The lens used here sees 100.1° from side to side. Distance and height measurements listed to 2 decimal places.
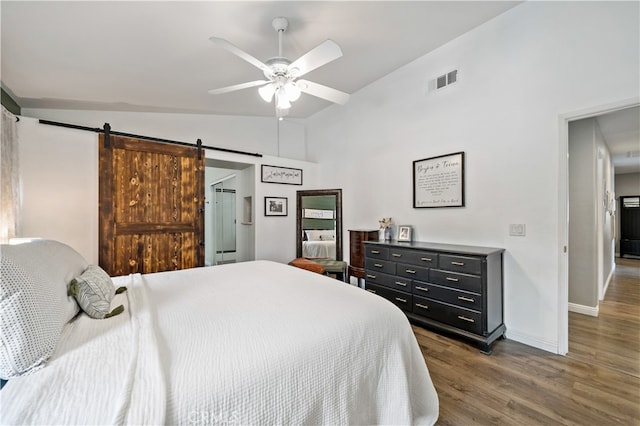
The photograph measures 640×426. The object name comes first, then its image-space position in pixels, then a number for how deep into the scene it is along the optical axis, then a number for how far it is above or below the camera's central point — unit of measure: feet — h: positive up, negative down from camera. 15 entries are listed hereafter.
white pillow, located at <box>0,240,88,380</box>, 2.64 -1.06
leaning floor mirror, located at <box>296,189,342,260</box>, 14.79 -0.52
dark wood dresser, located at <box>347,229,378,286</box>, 12.39 -1.60
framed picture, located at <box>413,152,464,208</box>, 9.89 +1.30
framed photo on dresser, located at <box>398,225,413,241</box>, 11.18 -0.78
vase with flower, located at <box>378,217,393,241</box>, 11.91 -0.63
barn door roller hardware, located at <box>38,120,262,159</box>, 9.56 +3.23
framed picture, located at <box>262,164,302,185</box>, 14.61 +2.26
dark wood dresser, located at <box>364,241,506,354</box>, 7.86 -2.35
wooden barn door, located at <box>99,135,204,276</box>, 10.39 +0.37
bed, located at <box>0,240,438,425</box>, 2.47 -1.61
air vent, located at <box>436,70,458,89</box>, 10.03 +5.18
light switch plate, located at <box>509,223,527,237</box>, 8.38 -0.48
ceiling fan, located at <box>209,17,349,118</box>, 6.26 +3.76
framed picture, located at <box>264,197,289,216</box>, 14.60 +0.49
